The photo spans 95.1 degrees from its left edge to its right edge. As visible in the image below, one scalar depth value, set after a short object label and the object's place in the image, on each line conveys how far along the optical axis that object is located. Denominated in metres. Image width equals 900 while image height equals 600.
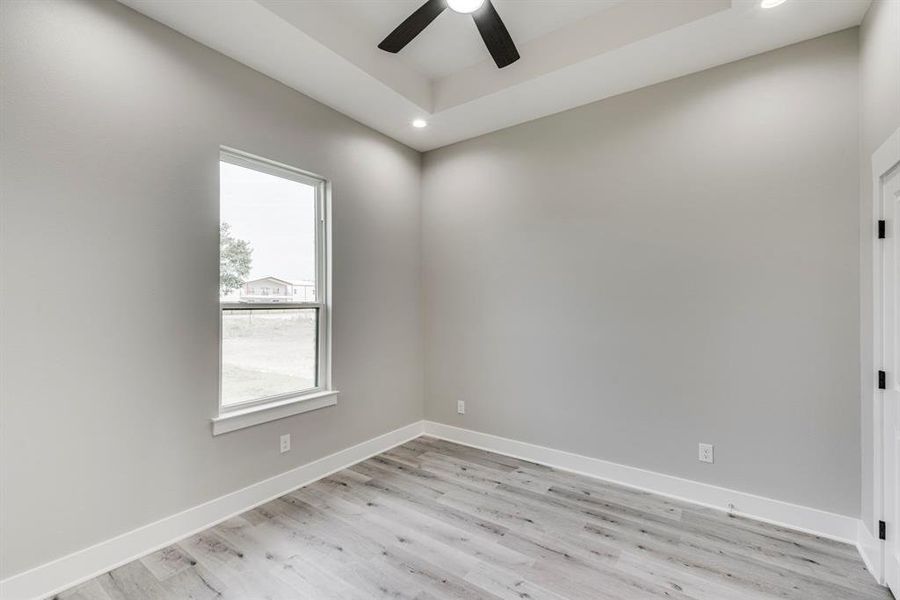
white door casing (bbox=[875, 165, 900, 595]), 1.87
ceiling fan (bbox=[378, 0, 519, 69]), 2.09
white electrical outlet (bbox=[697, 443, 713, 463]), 2.74
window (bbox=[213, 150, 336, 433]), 2.72
